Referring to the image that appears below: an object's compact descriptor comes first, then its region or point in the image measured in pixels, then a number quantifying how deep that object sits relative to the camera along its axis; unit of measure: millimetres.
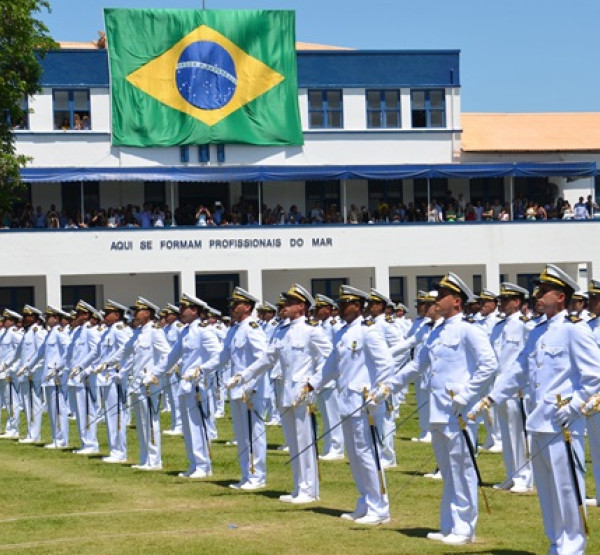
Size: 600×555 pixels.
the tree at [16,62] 38094
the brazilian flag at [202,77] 54562
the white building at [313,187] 51750
